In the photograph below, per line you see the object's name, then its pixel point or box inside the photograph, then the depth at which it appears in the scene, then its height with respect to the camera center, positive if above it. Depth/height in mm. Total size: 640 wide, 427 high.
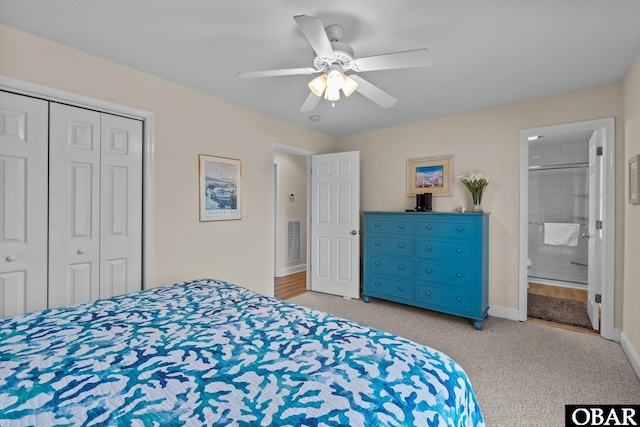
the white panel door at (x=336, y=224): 4090 -154
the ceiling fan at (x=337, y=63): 1642 +929
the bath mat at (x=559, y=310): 3286 -1163
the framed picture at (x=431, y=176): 3736 +488
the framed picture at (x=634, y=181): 2211 +252
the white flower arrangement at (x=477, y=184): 3334 +328
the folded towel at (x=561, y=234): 4676 -314
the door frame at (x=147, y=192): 2566 +172
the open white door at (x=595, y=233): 2904 -192
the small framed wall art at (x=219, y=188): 3020 +255
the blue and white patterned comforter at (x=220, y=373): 835 -552
